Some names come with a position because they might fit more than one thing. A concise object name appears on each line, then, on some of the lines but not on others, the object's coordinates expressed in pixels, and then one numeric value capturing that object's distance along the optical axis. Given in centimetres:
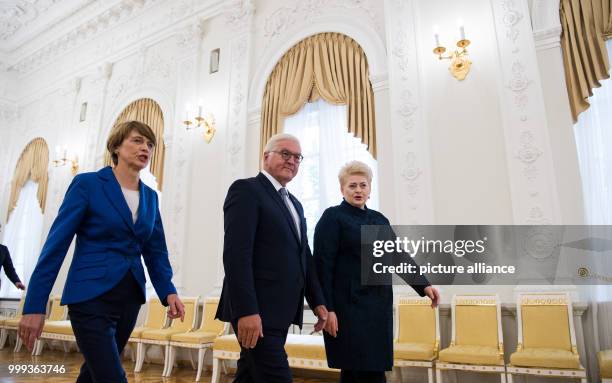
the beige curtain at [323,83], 469
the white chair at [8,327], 641
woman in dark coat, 190
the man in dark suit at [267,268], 150
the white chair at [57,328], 537
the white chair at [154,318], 508
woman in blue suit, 144
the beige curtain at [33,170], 830
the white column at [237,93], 549
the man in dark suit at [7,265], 484
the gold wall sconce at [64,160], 762
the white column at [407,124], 410
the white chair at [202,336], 431
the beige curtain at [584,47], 359
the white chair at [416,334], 322
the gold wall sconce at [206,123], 585
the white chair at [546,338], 279
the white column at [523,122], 358
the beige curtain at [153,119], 646
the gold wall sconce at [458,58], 409
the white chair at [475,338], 302
